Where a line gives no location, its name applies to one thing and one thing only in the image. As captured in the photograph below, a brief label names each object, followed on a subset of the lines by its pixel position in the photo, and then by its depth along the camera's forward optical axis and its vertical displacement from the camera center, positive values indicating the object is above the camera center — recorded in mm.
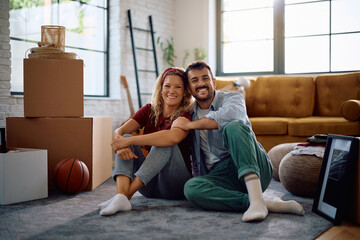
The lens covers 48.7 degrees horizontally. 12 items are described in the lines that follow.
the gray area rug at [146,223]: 1707 -514
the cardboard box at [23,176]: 2346 -371
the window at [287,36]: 5297 +1130
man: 1930 -221
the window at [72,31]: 4059 +970
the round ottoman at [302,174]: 2480 -371
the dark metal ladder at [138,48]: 5219 +923
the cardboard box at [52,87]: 2824 +200
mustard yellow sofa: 3689 +103
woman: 2154 -193
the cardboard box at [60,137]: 2832 -160
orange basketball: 2578 -395
